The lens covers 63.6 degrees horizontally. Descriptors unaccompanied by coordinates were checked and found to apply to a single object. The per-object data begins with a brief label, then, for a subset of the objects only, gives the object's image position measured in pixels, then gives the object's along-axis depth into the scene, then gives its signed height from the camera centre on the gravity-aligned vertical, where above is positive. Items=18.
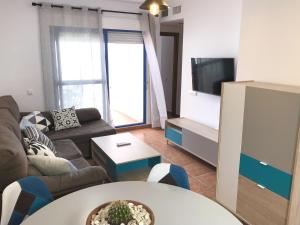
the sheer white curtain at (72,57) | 4.21 +0.13
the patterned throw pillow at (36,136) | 2.86 -0.84
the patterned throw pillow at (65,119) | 4.04 -0.91
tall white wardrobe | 1.93 -0.78
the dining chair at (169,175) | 1.75 -0.80
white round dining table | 1.27 -0.80
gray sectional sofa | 1.78 -0.95
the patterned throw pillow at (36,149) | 2.28 -0.81
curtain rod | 4.06 +0.99
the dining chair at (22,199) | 1.43 -0.83
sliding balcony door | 5.00 -0.26
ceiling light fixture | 2.25 +0.54
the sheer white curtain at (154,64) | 5.04 +0.00
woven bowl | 1.22 -0.77
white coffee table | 2.86 -1.10
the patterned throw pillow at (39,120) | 3.82 -0.89
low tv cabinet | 3.50 -1.14
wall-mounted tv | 3.49 -0.14
